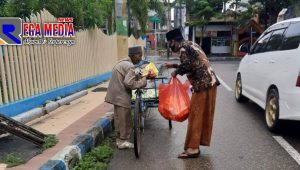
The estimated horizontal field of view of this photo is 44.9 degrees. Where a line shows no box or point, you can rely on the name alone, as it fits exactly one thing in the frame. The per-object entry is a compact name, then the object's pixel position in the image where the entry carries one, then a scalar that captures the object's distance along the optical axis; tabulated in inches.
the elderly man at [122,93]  210.8
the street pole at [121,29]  446.6
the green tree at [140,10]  1168.8
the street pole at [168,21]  1597.3
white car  213.0
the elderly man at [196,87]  192.5
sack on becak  209.9
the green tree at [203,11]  1203.6
